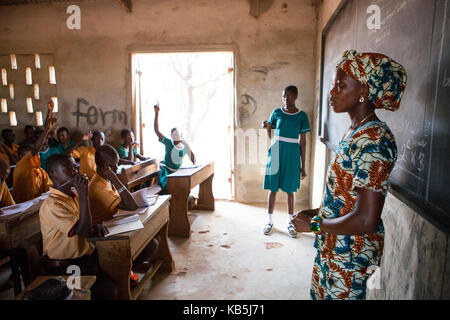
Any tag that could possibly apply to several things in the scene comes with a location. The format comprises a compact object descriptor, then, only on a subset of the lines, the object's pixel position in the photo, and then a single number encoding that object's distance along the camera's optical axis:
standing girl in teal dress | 3.98
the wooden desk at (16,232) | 2.25
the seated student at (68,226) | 1.92
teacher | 1.11
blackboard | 1.14
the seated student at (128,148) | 5.18
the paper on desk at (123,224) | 2.10
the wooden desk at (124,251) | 2.02
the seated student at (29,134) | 5.62
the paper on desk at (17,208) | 2.47
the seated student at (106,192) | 2.41
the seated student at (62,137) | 5.46
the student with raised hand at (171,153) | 4.53
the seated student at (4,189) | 2.66
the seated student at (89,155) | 4.46
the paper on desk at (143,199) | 2.66
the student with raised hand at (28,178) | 3.49
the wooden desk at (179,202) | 3.93
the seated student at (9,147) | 4.91
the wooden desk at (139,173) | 4.03
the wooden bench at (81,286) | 1.34
